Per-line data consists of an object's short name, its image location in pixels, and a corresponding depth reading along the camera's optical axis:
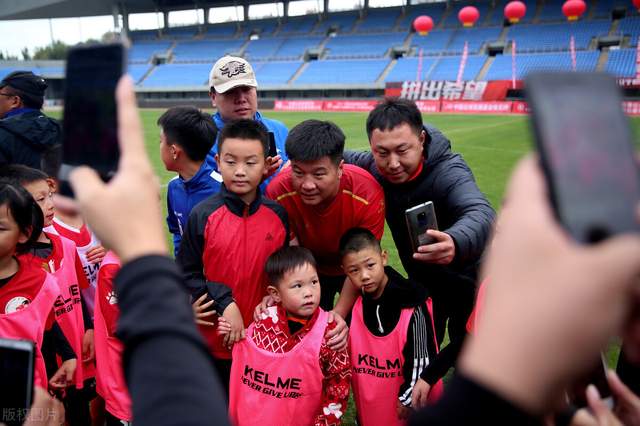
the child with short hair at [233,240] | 2.39
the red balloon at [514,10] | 18.31
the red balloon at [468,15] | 18.76
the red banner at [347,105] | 26.16
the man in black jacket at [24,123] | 3.70
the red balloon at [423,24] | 20.61
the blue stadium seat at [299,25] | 40.41
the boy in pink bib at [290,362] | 2.24
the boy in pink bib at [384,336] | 2.42
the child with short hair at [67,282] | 2.60
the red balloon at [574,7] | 17.17
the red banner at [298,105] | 27.77
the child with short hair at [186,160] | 2.98
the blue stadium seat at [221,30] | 42.19
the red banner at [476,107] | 21.56
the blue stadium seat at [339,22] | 39.31
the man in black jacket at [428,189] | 2.49
